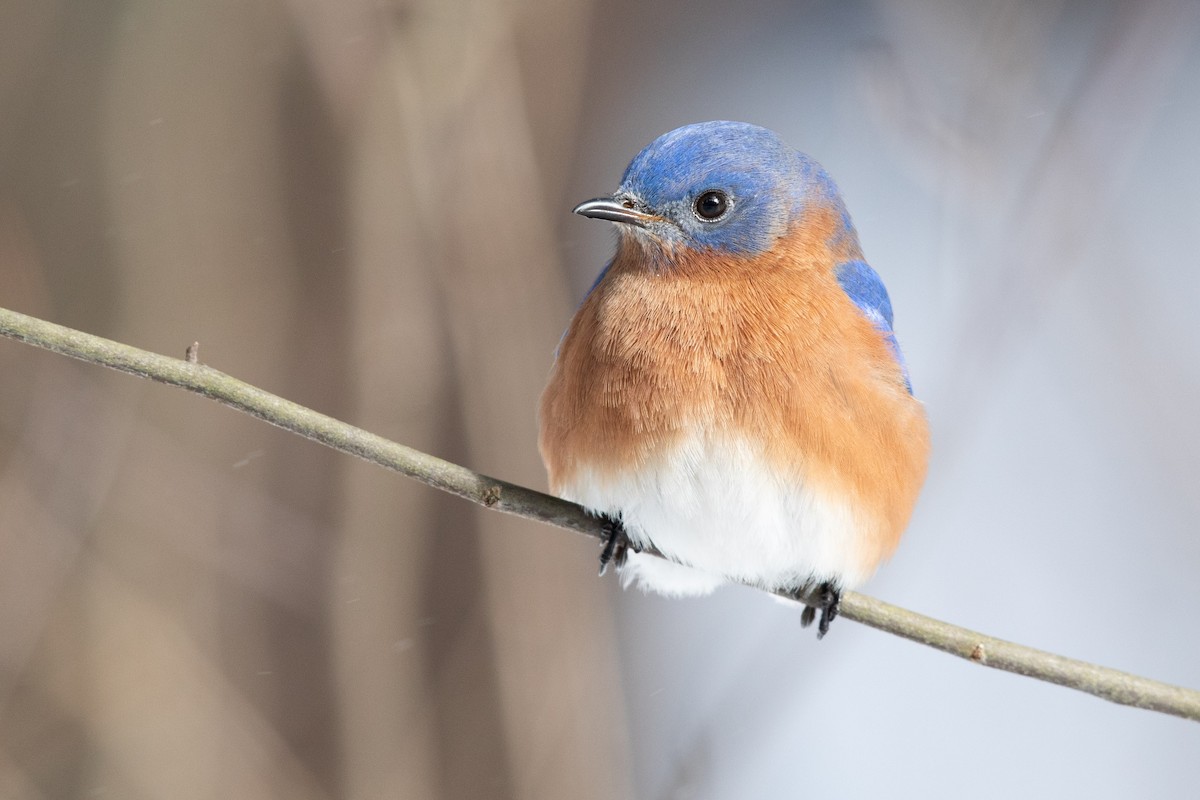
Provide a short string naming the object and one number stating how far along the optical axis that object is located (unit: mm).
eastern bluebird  3991
